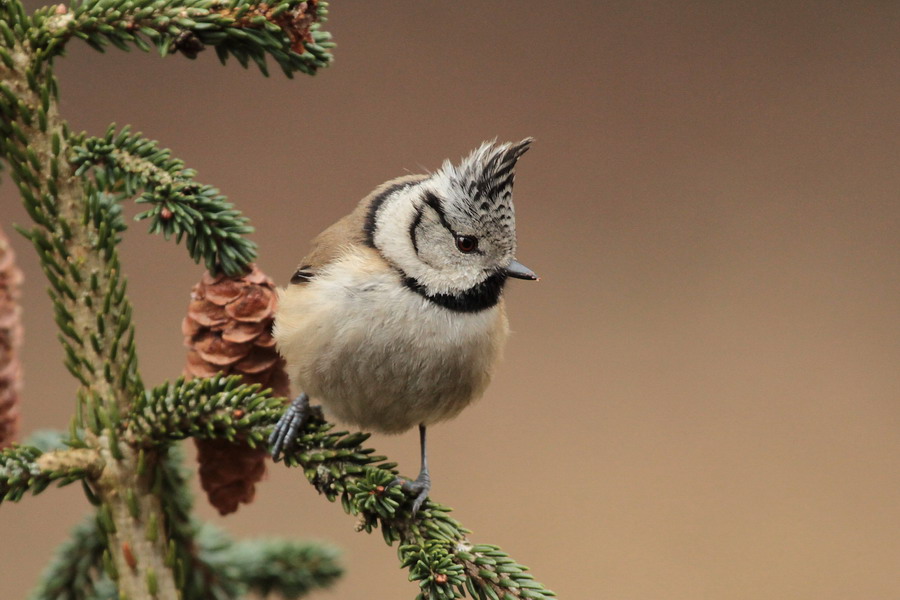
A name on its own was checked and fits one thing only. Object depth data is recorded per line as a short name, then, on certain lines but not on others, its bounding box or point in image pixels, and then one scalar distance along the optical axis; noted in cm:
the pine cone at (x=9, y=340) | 295
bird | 296
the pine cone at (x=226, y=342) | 295
